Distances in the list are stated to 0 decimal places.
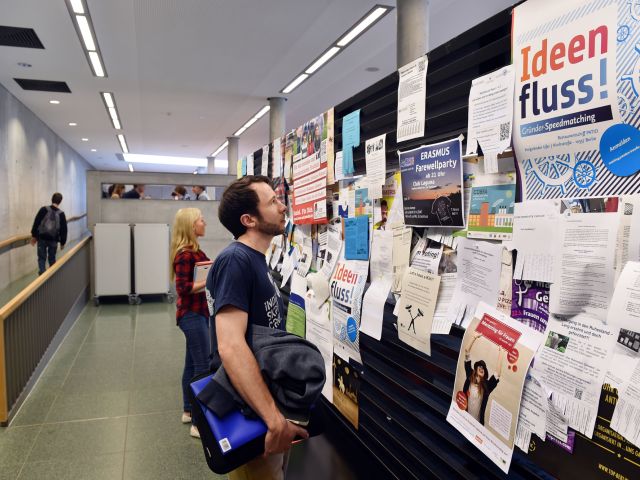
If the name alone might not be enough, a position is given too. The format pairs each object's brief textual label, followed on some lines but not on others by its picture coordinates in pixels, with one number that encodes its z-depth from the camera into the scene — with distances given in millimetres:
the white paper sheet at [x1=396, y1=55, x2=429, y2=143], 1231
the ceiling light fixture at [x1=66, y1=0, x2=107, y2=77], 5293
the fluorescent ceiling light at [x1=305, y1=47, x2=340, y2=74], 6801
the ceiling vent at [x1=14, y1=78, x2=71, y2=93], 8258
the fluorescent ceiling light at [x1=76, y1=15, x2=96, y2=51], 5621
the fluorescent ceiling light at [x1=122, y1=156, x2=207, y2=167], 18422
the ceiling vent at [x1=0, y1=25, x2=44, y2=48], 6012
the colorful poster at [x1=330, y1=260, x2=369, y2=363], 1534
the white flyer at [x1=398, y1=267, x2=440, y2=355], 1165
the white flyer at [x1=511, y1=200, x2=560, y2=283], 839
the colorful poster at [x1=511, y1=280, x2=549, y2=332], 863
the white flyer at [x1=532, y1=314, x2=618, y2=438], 750
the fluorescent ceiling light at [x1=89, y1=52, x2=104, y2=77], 6852
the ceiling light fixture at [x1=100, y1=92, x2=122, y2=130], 9125
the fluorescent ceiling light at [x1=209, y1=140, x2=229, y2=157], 15033
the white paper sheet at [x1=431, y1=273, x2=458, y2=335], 1107
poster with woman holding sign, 899
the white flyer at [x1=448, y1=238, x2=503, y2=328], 974
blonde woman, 3074
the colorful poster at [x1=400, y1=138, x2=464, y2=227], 1079
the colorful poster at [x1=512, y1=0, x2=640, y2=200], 722
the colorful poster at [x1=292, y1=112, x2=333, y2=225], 1842
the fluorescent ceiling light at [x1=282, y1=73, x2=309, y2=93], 7995
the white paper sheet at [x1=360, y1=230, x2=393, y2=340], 1380
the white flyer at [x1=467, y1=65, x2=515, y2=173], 936
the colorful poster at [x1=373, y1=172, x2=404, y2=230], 1342
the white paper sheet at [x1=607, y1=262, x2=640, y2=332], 691
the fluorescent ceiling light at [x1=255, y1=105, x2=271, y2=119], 10094
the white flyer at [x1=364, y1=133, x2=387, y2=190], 1414
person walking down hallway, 7930
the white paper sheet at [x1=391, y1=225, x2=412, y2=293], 1281
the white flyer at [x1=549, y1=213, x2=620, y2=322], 742
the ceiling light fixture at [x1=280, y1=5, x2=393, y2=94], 5532
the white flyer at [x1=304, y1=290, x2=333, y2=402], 1745
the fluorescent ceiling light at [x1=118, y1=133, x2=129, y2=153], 13859
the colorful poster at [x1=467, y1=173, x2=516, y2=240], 940
